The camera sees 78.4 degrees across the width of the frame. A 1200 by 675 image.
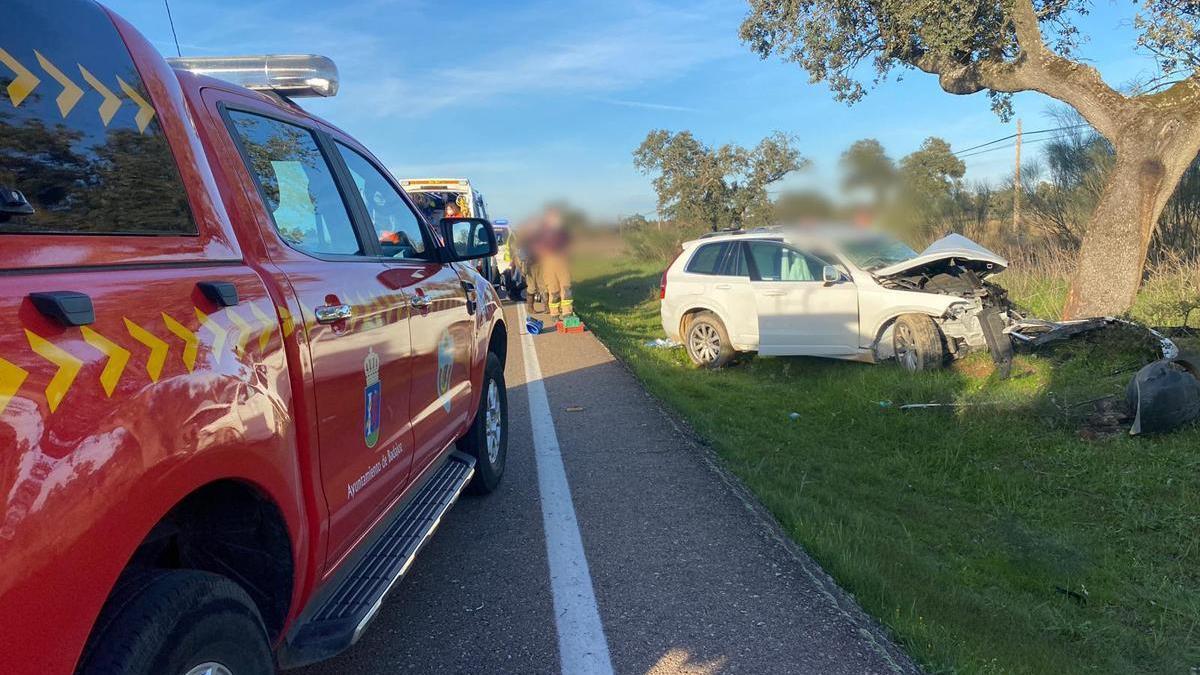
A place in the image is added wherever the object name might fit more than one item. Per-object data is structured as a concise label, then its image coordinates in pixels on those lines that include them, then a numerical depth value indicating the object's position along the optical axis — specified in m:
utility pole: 16.22
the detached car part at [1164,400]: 5.84
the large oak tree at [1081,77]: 9.17
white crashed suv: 8.30
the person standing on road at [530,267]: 12.89
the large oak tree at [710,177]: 28.56
